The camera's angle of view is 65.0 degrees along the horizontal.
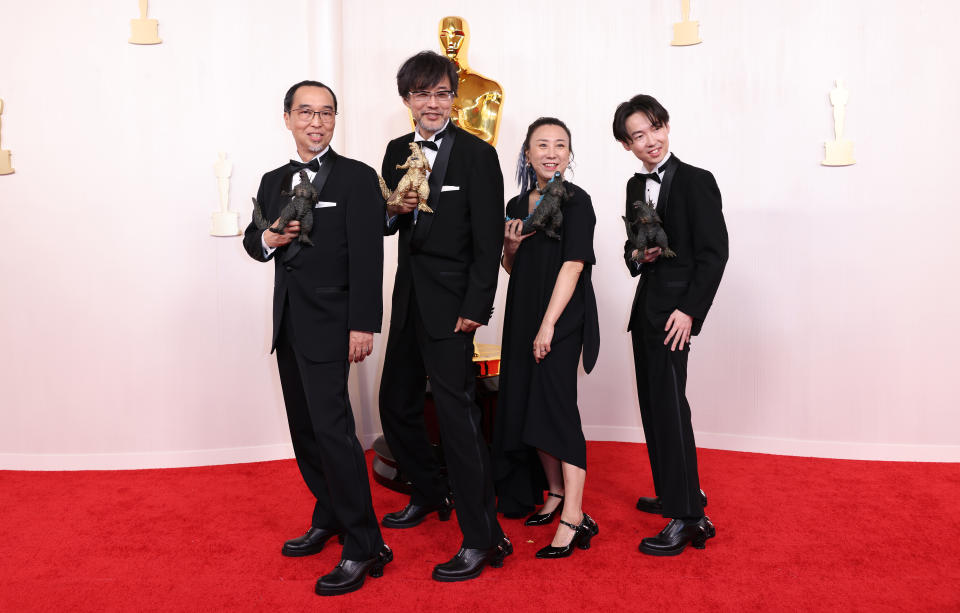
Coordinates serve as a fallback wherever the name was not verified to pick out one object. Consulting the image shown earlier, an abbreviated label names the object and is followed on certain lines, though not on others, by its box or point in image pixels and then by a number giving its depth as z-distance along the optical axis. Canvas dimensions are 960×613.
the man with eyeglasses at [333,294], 2.43
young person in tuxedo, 2.65
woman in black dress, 2.74
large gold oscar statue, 4.01
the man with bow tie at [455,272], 2.49
